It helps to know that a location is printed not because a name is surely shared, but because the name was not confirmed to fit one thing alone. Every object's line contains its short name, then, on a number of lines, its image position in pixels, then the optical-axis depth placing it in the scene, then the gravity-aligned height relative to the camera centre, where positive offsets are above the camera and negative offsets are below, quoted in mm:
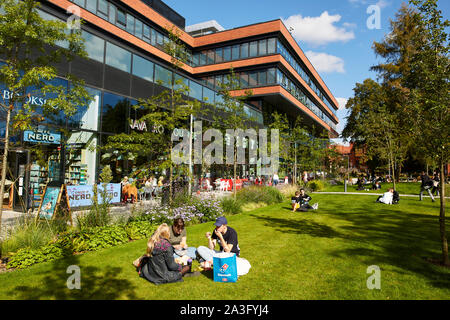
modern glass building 12930 +7970
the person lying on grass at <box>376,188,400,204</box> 15102 -1460
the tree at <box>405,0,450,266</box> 5754 +1681
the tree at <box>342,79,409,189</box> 19281 +3201
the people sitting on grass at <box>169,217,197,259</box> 5985 -1527
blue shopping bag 4867 -1734
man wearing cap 5742 -1522
